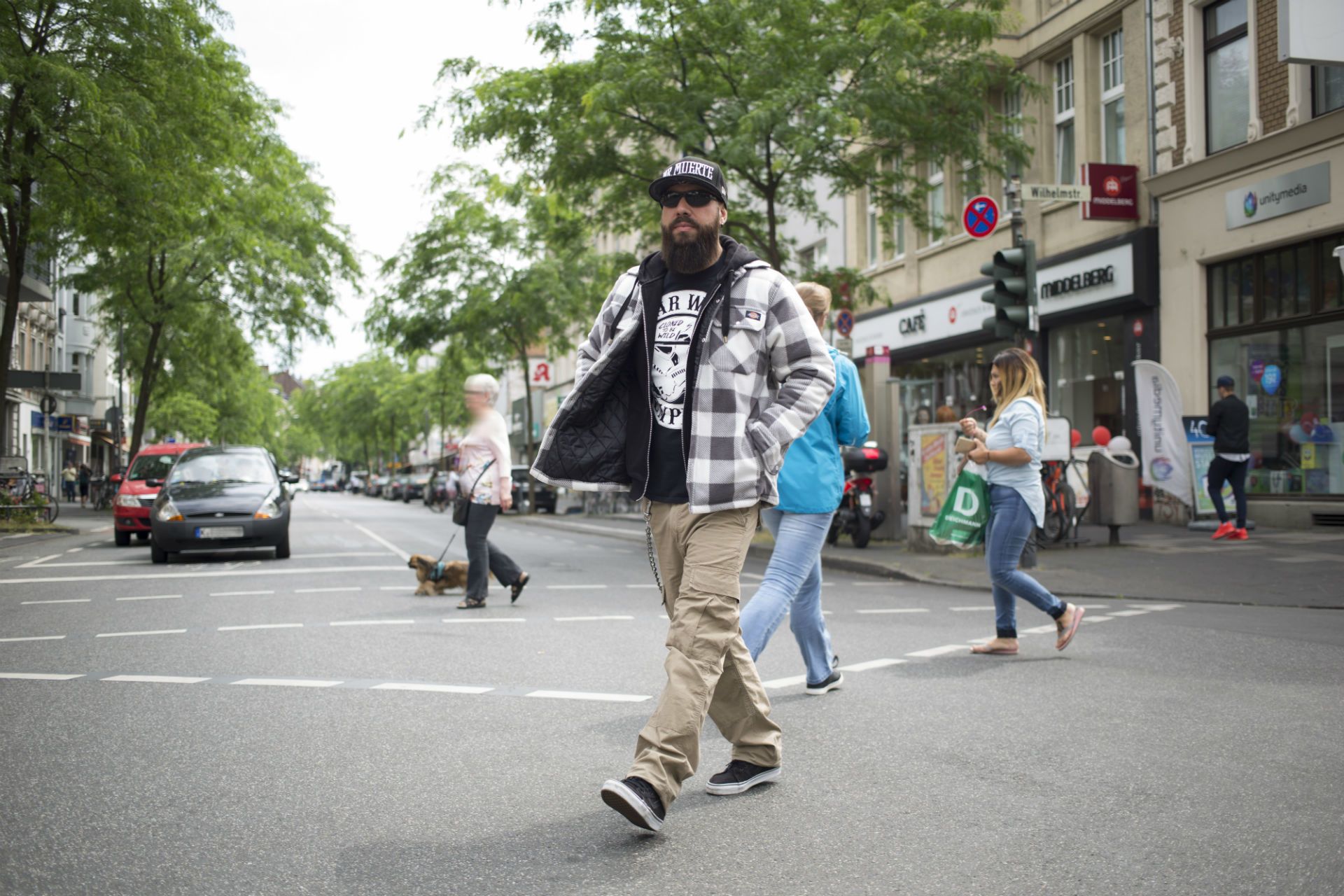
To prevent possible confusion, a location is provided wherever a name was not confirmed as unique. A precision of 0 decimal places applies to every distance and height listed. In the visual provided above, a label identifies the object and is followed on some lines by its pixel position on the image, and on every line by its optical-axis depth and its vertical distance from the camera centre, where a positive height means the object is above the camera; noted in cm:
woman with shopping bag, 710 -24
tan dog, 1109 -106
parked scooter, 1599 -83
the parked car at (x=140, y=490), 1873 -42
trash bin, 1443 -56
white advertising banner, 1598 +13
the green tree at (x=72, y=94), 1847 +562
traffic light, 1236 +153
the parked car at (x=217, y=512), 1508 -62
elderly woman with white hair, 995 -13
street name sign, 1251 +258
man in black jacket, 1448 -4
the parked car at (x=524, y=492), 3834 -117
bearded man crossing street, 384 +10
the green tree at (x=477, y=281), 3331 +471
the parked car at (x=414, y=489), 6112 -156
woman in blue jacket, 509 -27
